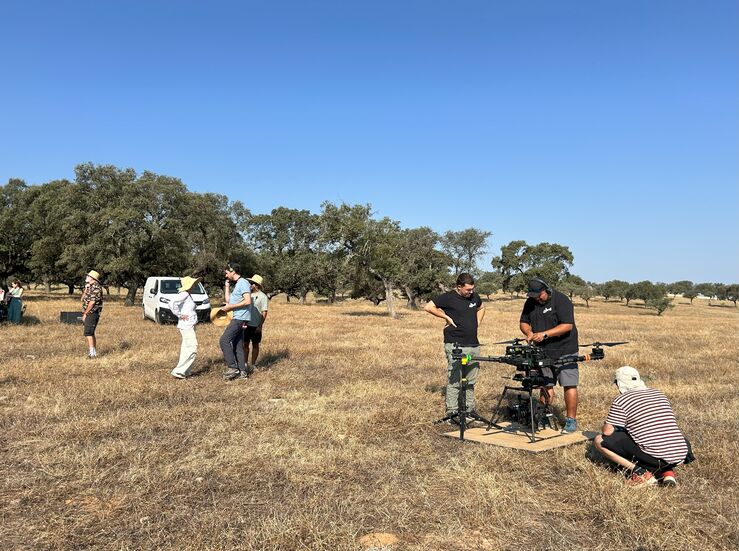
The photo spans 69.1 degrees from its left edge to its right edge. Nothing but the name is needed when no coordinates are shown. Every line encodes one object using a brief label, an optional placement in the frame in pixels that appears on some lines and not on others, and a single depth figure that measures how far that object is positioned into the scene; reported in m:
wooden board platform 5.75
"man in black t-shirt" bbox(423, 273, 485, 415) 6.88
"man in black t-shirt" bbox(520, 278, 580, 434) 6.48
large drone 5.82
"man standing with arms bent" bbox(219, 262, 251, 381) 9.52
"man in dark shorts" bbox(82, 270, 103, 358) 11.16
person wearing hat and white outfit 9.45
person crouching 4.67
